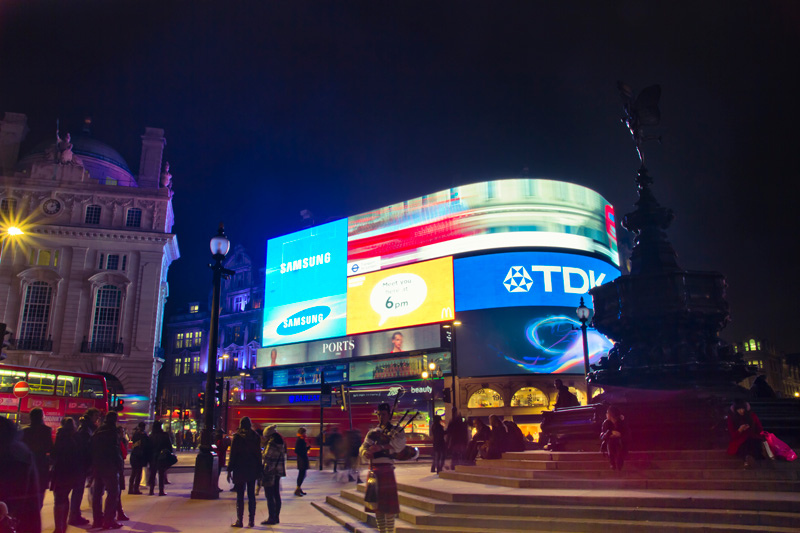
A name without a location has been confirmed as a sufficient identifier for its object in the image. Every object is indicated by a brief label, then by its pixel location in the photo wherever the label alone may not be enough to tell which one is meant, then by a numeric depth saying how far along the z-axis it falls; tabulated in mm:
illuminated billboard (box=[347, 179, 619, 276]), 43906
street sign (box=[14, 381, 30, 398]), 20672
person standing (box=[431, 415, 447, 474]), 16359
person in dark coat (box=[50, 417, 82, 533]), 8375
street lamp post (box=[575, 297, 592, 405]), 19986
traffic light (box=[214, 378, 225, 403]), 22631
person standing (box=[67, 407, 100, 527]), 8688
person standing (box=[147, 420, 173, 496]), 14597
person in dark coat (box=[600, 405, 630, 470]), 9031
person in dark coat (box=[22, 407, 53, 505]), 8258
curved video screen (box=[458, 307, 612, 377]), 41156
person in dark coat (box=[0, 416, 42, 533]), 5371
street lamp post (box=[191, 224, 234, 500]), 13156
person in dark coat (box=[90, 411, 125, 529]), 9258
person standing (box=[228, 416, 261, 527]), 9750
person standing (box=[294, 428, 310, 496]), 14787
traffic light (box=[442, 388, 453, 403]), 26500
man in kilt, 6859
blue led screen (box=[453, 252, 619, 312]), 42281
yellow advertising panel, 43594
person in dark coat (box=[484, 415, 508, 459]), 12469
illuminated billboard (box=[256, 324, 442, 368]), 43500
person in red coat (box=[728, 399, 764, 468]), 8516
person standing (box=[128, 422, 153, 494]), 14375
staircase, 6949
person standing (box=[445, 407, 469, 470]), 16891
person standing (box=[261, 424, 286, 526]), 10180
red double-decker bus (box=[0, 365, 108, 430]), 21219
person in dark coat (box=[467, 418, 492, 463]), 14620
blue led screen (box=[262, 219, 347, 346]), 49156
